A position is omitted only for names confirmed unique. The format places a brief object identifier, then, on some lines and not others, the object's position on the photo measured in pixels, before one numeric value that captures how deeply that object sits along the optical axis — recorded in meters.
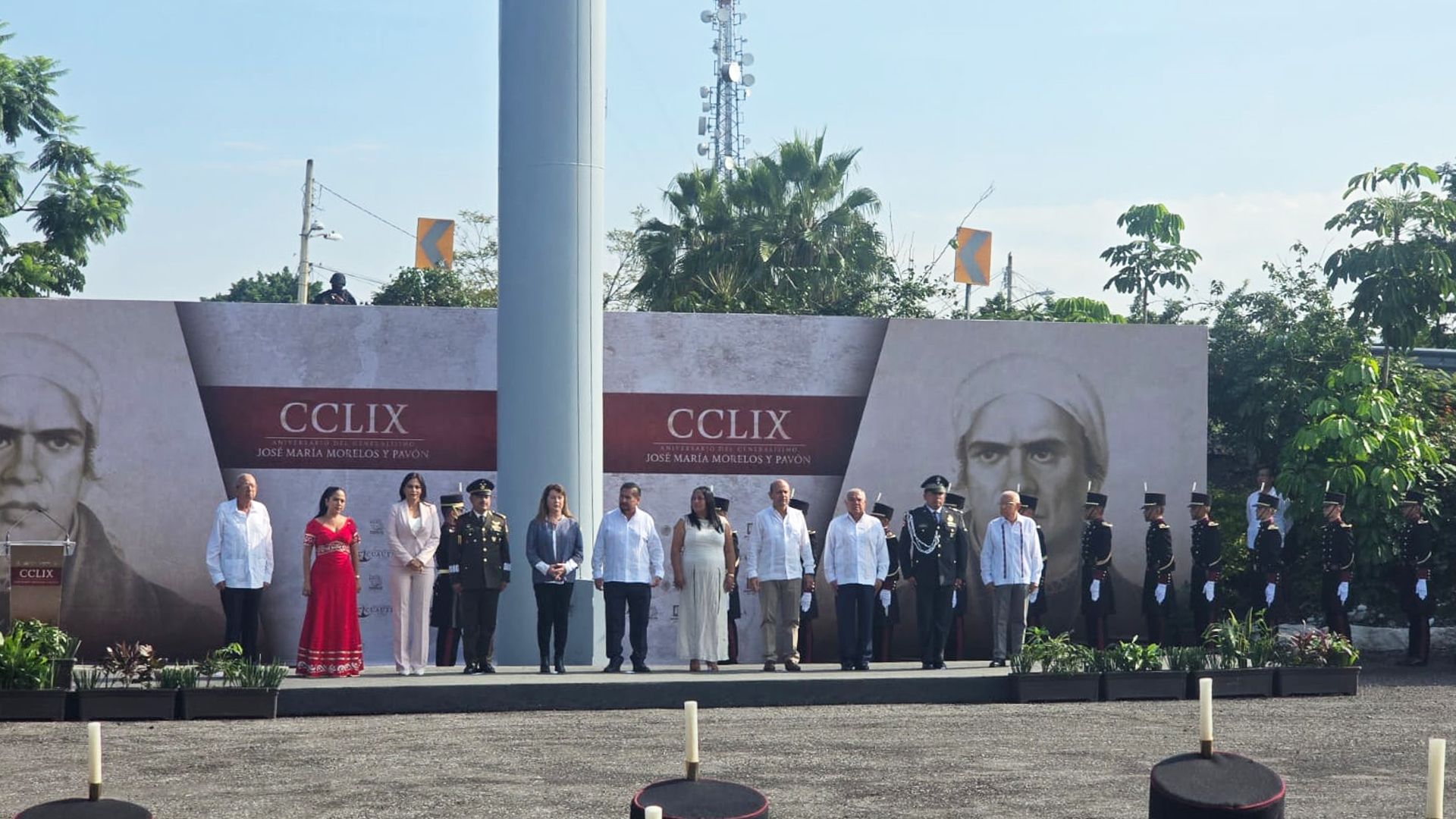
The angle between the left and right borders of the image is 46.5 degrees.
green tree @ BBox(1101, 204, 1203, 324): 22.61
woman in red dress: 12.27
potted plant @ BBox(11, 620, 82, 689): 10.70
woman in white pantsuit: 12.41
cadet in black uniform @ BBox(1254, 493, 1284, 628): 15.35
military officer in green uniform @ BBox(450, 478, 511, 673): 12.35
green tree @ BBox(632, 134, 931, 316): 25.70
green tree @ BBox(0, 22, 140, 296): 28.80
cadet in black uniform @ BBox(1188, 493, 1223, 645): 15.27
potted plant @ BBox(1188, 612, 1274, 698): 11.84
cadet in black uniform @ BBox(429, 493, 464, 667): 14.33
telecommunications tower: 47.00
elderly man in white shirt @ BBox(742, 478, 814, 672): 12.75
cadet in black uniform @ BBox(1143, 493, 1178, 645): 15.32
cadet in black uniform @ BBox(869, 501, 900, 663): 14.60
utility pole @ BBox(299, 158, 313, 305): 37.12
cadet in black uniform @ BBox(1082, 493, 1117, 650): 15.23
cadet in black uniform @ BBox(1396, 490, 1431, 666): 14.55
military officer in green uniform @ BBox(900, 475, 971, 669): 13.10
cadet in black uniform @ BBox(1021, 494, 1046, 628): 14.73
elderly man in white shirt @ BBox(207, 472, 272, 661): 12.68
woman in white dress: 12.55
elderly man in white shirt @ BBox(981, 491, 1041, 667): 13.33
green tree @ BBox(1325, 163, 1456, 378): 17.39
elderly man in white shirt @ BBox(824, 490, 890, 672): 12.84
